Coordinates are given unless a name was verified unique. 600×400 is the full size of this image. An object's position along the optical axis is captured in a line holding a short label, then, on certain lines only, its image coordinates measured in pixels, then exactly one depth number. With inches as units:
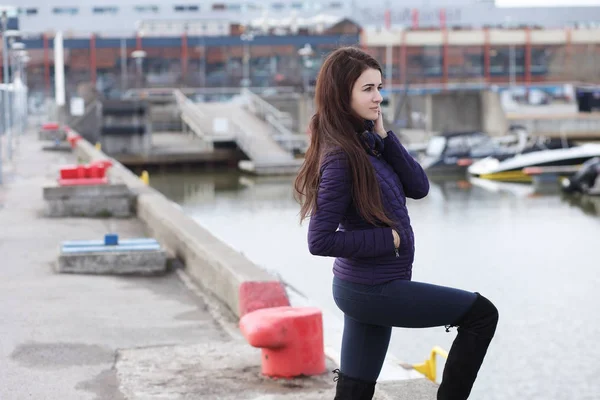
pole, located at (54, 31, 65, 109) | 1948.8
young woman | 167.0
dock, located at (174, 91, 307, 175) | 1667.1
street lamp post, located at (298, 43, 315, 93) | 3147.1
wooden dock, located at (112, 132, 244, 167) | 1776.6
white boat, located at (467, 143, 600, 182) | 1483.8
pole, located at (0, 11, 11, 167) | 1081.9
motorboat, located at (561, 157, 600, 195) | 1266.0
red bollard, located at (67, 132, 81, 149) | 1322.2
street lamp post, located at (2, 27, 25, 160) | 1090.7
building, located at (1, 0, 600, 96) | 3216.0
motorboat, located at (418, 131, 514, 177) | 1624.0
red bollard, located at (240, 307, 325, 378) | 248.7
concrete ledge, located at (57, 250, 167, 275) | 416.5
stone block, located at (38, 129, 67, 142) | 1540.4
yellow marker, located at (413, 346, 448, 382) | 366.3
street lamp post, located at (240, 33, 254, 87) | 3188.0
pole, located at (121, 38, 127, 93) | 3193.9
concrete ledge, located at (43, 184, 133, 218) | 609.0
